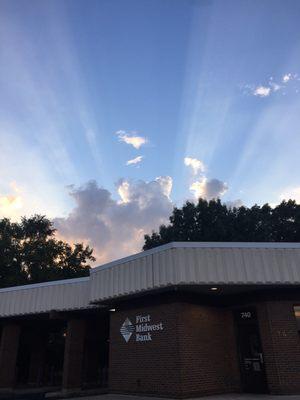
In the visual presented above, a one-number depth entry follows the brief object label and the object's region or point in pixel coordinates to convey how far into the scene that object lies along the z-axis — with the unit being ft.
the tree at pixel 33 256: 143.02
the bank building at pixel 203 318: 46.57
